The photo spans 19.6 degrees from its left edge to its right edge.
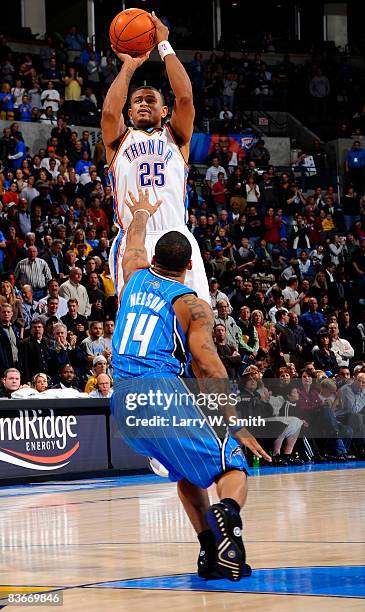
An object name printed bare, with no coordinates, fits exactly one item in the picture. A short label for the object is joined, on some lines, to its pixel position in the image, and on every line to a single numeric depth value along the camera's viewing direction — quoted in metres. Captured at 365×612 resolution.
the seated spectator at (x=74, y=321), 14.95
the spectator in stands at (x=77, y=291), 15.55
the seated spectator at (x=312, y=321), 18.41
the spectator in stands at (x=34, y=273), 15.89
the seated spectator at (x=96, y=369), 13.76
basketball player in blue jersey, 5.19
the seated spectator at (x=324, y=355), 17.47
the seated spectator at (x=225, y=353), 14.97
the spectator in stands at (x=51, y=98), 22.67
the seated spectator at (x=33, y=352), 13.73
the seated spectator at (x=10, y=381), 12.80
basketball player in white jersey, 7.53
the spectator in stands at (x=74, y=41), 26.40
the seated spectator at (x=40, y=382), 13.02
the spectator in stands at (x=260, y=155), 25.11
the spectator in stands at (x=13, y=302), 14.35
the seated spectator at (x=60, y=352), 14.03
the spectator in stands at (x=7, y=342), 13.78
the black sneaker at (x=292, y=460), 15.21
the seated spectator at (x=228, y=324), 16.17
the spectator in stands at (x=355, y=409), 16.19
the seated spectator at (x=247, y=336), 16.52
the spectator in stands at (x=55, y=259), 16.44
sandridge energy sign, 12.41
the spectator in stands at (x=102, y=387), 13.71
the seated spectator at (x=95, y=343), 14.57
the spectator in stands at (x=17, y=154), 19.80
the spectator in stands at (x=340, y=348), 18.25
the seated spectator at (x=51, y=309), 14.59
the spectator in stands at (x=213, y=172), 22.88
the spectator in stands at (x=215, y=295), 16.91
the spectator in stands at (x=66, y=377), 13.84
